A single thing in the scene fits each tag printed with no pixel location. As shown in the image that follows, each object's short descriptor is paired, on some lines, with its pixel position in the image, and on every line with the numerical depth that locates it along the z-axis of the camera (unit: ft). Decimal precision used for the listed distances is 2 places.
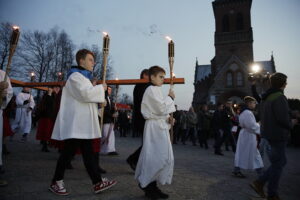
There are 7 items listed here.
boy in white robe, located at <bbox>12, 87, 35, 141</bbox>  27.12
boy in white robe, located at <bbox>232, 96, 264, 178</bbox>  14.47
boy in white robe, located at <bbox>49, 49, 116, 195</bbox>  9.45
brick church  114.73
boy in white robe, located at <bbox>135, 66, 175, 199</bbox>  9.20
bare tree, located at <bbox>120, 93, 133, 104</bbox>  241.55
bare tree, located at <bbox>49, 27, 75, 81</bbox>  91.04
